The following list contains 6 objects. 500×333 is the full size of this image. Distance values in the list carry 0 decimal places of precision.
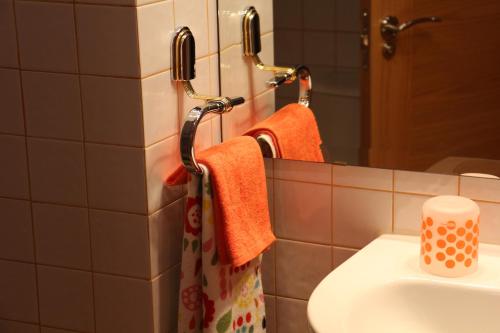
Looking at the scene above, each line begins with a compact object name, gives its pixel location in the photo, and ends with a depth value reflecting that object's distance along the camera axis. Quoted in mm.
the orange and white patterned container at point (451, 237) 1592
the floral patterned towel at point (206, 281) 1674
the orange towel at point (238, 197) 1658
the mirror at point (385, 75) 1618
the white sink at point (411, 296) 1565
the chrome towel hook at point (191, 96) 1623
